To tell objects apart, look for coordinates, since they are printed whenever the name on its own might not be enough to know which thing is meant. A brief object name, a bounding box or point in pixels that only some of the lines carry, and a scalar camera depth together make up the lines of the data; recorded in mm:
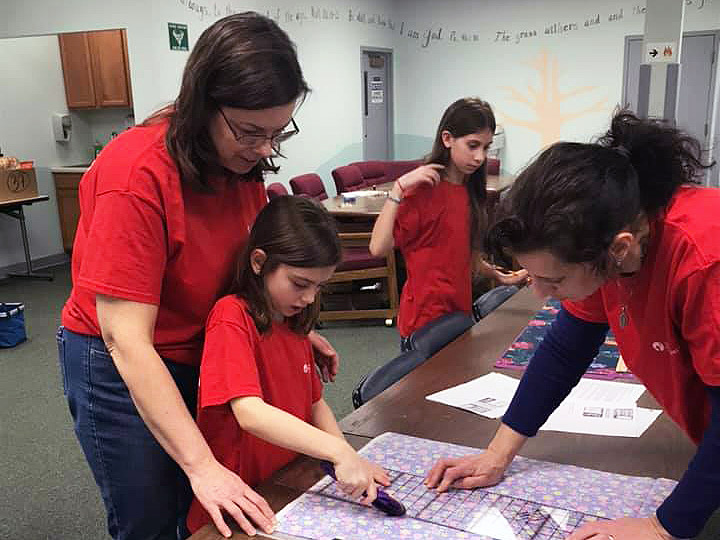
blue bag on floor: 4188
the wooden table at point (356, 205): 4656
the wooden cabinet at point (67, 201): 6496
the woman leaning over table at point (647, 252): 868
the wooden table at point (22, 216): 5441
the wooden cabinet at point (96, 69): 6402
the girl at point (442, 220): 2354
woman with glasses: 1065
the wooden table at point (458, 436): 1229
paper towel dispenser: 6570
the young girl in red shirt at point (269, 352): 1142
